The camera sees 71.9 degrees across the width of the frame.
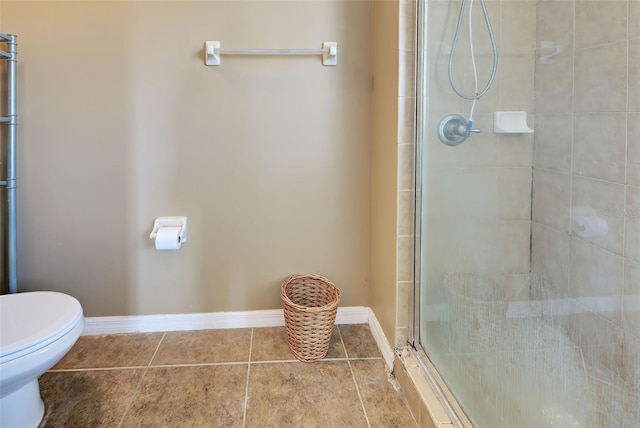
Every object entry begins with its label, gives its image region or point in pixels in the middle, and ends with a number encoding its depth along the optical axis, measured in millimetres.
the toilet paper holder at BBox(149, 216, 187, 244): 2039
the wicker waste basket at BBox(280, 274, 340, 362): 1809
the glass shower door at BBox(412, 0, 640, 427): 1217
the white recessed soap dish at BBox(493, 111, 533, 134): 1580
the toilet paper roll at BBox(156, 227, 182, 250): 1924
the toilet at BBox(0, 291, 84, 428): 1252
